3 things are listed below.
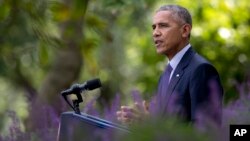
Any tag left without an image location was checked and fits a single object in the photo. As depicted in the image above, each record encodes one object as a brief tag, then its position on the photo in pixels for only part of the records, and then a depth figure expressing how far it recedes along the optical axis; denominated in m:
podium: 6.33
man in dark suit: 7.59
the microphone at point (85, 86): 7.49
